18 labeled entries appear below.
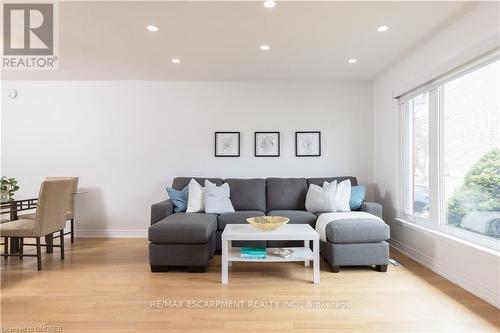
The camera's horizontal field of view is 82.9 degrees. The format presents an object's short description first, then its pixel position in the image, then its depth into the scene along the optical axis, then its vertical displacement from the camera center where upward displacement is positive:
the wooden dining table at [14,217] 3.07 -0.59
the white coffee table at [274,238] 2.63 -0.66
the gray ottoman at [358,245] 2.90 -0.82
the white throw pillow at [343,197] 3.72 -0.41
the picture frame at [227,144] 4.53 +0.37
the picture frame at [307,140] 4.54 +0.43
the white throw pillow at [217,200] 3.73 -0.44
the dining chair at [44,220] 3.03 -0.58
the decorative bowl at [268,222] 2.77 -0.55
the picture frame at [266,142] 4.54 +0.40
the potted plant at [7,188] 3.28 -0.23
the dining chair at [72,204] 4.06 -0.52
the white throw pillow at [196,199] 3.78 -0.43
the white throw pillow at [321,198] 3.72 -0.43
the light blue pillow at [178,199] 3.84 -0.43
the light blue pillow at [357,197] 3.78 -0.41
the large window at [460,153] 2.37 +0.13
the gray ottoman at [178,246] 2.89 -0.81
